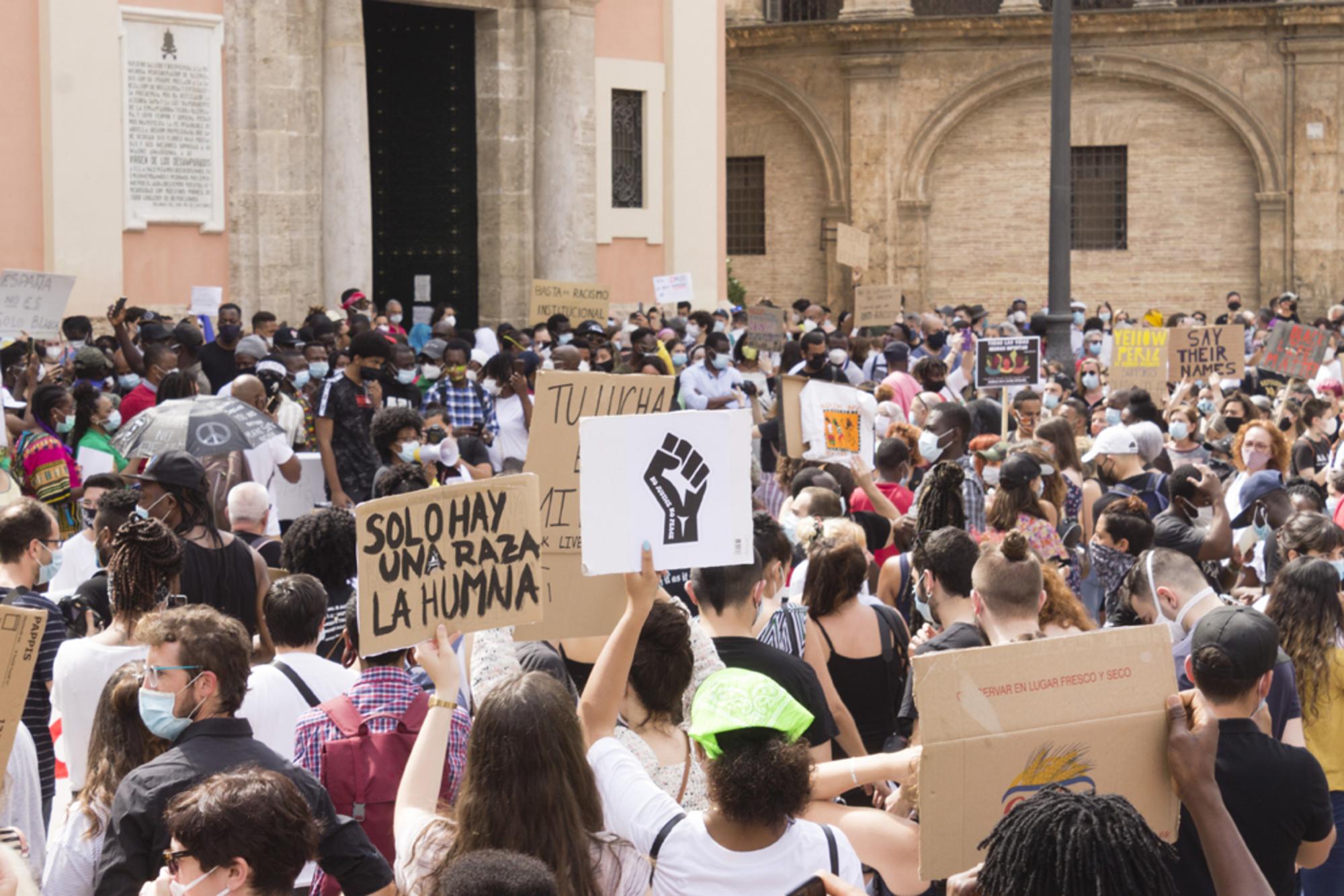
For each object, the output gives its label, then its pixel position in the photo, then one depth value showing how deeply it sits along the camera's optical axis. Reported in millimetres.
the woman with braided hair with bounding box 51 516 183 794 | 10602
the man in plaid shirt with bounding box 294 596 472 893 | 9102
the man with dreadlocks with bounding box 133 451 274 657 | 13656
